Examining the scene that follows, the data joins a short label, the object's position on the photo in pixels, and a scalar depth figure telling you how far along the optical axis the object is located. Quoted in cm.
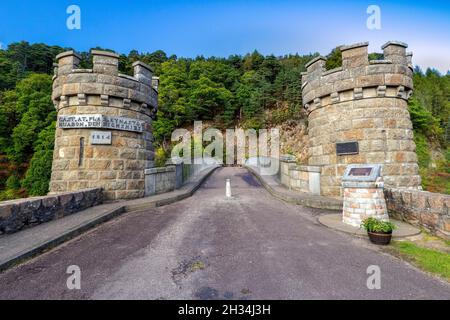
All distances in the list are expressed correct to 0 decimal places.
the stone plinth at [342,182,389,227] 547
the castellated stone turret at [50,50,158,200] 797
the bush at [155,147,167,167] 2681
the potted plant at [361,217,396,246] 449
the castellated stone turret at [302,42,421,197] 791
